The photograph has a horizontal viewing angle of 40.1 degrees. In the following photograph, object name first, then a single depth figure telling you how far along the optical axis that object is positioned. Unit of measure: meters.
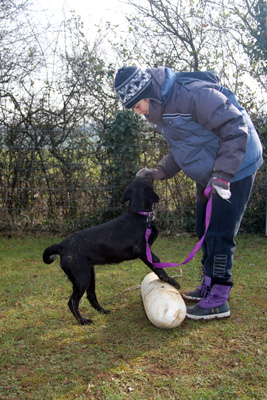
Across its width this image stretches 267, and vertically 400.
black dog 3.26
